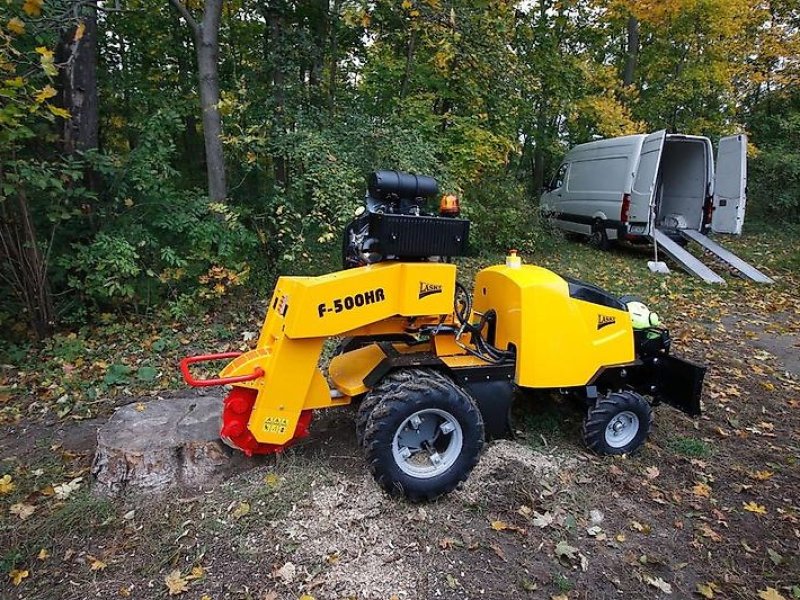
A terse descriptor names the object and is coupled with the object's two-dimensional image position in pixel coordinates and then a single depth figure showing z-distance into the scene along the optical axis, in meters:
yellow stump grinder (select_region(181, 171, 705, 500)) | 2.89
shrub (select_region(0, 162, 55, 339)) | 4.93
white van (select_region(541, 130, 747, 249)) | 10.16
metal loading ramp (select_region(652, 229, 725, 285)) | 9.41
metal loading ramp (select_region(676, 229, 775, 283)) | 9.43
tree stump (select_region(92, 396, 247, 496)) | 3.07
